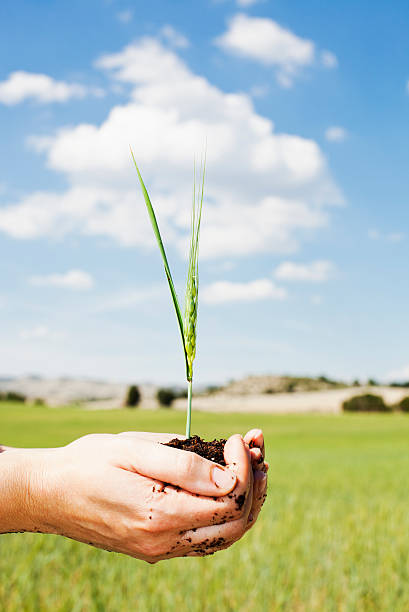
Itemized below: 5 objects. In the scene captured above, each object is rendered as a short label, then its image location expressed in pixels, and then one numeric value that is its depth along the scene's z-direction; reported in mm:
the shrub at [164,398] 39994
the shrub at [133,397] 41156
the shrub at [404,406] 41353
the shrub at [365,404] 40781
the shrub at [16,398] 44844
